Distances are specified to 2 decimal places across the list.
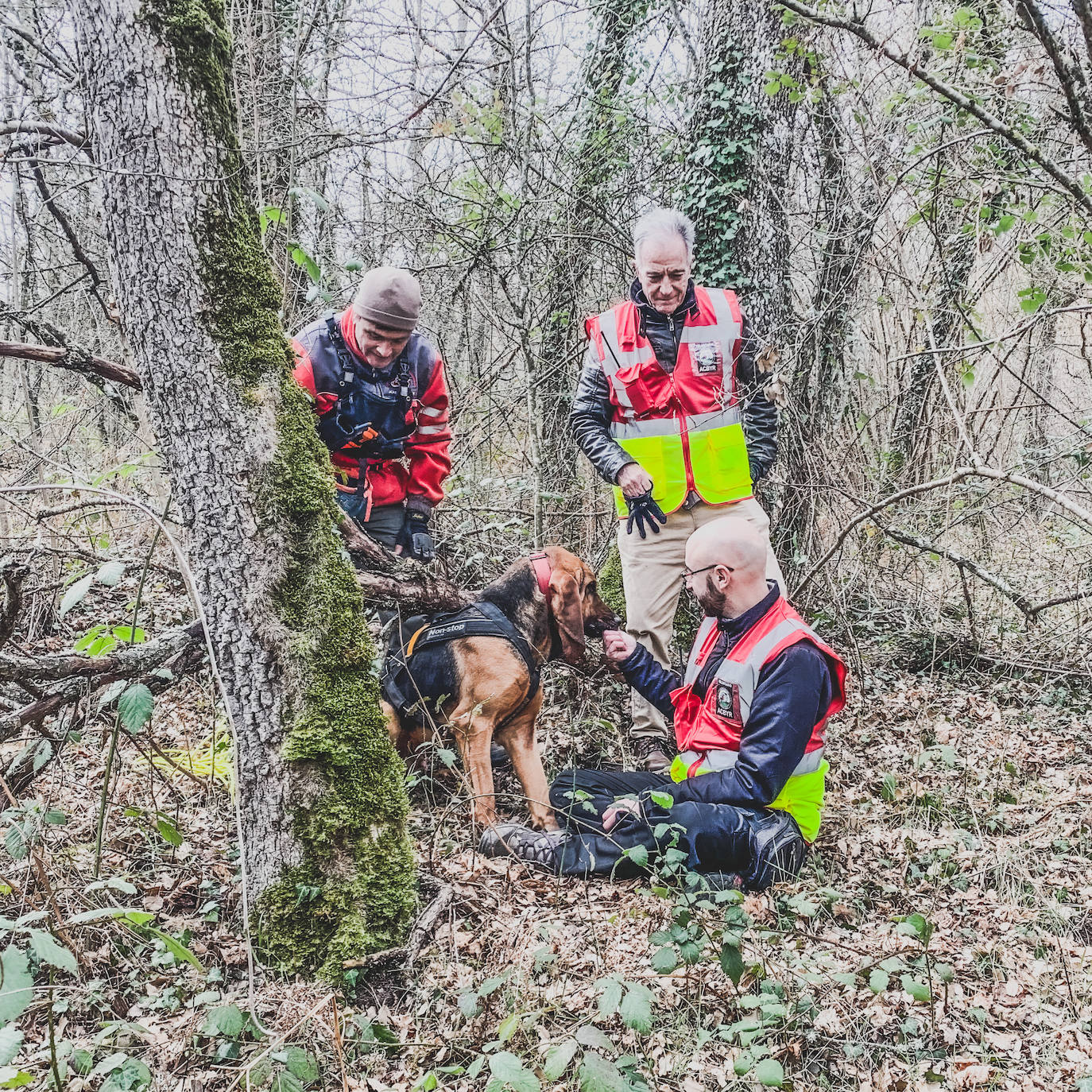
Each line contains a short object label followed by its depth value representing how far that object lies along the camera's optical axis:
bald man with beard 3.29
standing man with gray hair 4.44
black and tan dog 3.88
